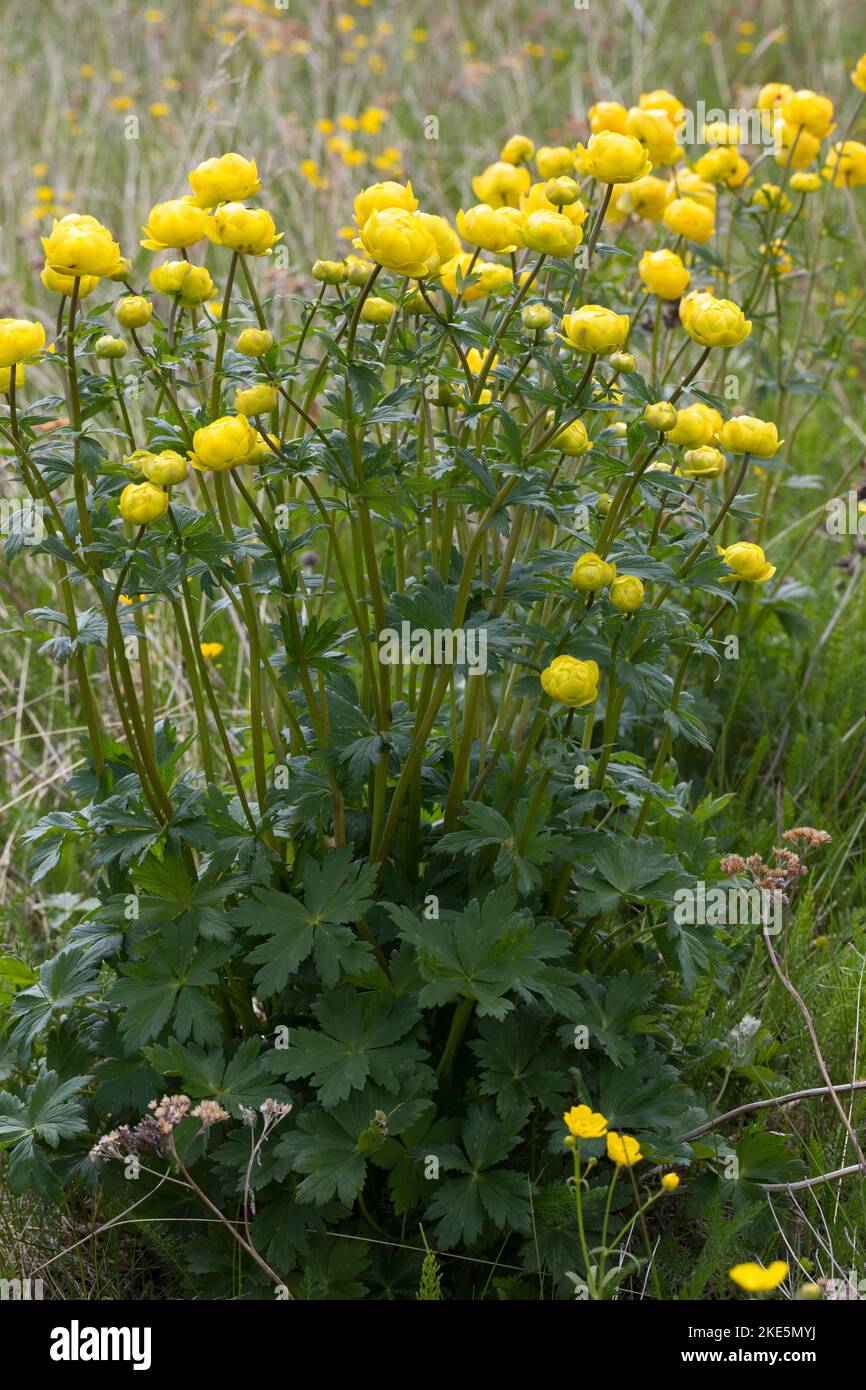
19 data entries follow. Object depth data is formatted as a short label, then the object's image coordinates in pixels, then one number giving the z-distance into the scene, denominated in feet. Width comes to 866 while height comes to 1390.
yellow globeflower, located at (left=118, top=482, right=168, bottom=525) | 4.75
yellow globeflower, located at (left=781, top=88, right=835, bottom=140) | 8.43
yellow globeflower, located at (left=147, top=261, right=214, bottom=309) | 5.32
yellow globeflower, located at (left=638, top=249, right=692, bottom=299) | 6.07
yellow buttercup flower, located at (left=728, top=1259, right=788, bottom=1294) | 4.20
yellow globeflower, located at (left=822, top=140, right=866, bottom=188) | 9.11
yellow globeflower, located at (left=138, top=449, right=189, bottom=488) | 4.81
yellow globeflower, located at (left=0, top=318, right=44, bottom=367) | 4.80
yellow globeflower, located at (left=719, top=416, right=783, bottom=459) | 5.39
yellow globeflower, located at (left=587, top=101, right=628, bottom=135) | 6.68
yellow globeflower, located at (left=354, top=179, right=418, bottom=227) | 4.91
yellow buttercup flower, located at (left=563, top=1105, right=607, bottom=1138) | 4.83
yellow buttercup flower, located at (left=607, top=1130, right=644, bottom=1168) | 4.67
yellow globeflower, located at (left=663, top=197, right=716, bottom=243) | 7.35
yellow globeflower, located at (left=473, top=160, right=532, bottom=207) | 6.01
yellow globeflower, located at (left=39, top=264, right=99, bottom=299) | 5.17
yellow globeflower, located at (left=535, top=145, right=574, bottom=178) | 6.66
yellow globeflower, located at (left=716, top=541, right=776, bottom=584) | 5.51
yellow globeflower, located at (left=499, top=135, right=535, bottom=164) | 7.03
